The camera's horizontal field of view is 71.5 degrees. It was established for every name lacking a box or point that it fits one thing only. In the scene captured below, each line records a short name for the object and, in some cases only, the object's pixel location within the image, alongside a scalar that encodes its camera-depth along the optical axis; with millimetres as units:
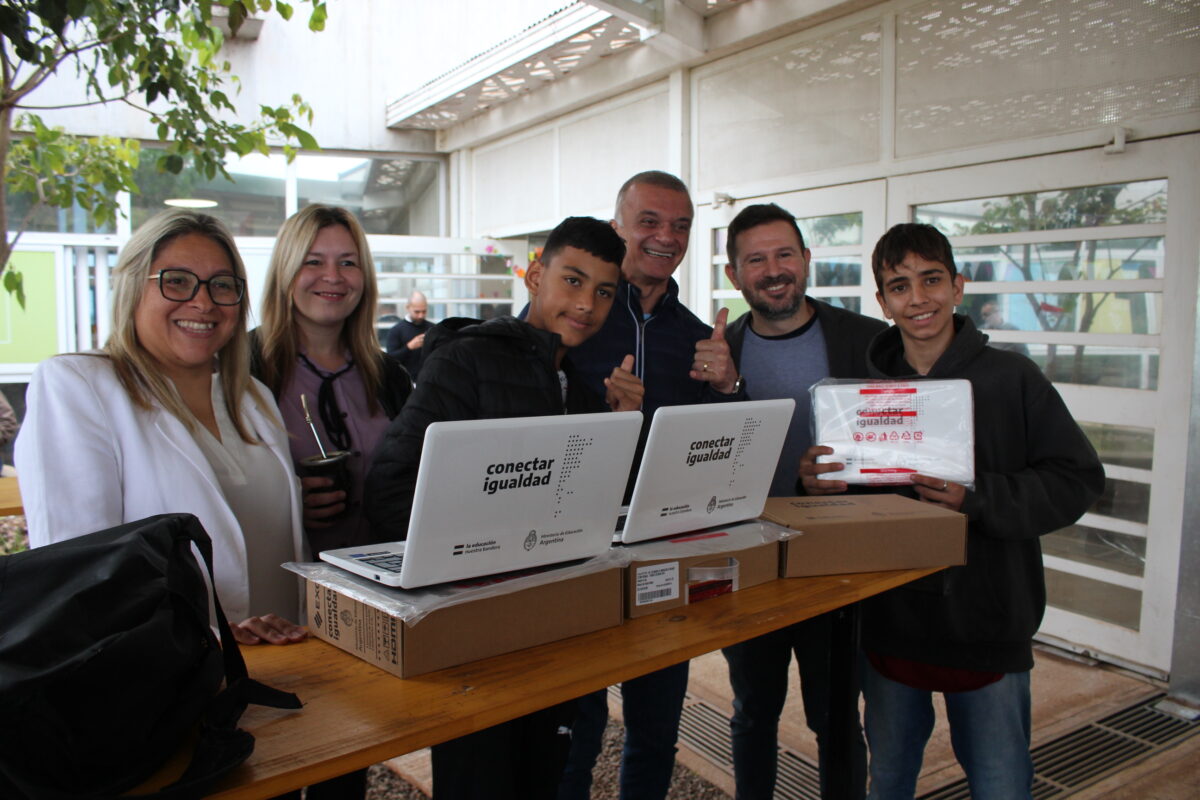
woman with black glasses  1469
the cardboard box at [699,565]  1508
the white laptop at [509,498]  1185
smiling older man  2137
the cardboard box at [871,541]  1740
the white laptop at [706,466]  1498
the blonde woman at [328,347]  2092
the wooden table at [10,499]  3014
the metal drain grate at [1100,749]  2697
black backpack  821
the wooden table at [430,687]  1019
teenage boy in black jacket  1436
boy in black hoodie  1824
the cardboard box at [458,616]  1229
